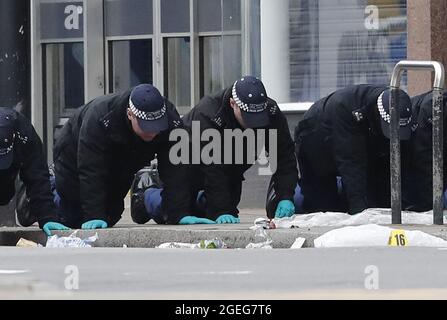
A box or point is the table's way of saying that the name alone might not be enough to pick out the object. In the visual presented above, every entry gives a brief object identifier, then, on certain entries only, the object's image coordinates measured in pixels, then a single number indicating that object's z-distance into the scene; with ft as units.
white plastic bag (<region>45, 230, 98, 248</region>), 40.70
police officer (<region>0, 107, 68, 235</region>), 51.80
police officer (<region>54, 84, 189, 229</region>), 52.29
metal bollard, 46.85
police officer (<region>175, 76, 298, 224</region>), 54.54
